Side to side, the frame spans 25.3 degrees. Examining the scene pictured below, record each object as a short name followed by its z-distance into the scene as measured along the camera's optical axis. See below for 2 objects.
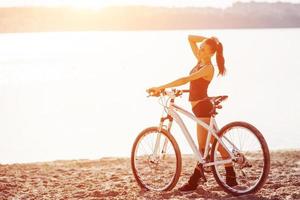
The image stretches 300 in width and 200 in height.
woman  7.67
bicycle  7.39
